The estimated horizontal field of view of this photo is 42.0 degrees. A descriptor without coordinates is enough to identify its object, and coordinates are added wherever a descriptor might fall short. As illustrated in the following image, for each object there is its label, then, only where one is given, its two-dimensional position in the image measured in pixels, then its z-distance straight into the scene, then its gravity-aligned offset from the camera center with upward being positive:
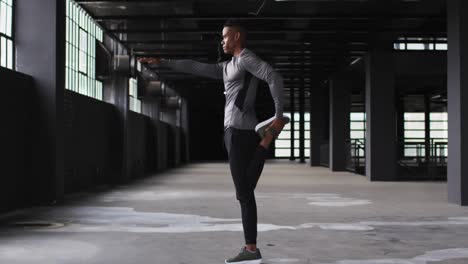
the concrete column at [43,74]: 10.73 +1.08
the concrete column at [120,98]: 18.22 +1.12
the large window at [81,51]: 14.36 +2.13
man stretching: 5.06 +0.08
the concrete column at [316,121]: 32.28 +0.76
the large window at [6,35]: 10.20 +1.70
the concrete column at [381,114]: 19.11 +0.65
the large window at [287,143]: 48.28 -0.64
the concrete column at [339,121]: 26.41 +0.60
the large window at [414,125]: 48.38 +0.78
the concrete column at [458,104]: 11.25 +0.57
